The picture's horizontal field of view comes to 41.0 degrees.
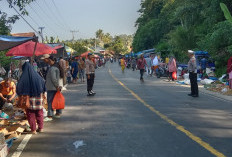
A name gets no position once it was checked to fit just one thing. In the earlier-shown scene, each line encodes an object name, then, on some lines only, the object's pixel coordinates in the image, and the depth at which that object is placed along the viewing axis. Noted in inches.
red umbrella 527.7
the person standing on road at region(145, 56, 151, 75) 1136.1
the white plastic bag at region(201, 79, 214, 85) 763.4
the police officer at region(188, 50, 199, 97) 524.4
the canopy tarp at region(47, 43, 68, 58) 831.6
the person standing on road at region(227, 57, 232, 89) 568.4
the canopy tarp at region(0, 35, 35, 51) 314.0
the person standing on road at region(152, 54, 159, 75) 1087.6
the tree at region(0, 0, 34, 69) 427.2
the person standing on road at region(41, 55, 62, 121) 338.6
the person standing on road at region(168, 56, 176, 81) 856.9
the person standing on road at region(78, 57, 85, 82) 902.7
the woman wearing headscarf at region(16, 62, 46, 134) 275.4
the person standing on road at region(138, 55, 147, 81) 879.3
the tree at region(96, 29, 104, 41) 5900.6
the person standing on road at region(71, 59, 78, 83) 872.3
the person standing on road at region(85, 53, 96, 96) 542.0
